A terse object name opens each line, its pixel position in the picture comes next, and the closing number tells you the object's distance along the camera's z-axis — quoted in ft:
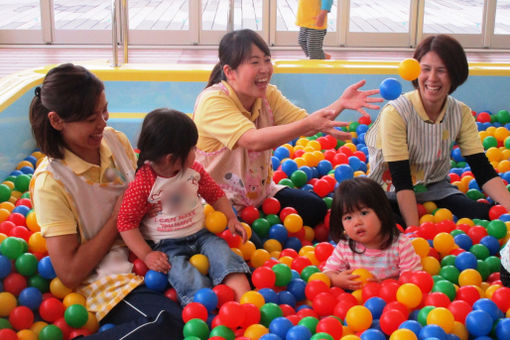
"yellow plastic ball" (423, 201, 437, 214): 7.61
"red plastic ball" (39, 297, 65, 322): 5.53
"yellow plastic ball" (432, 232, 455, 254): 6.29
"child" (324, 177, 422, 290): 5.50
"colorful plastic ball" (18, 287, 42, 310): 5.63
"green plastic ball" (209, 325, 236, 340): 4.91
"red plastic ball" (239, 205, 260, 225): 7.11
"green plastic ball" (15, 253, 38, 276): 5.85
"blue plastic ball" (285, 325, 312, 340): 4.73
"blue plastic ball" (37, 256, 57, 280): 5.78
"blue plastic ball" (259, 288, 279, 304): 5.46
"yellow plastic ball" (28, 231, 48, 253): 6.13
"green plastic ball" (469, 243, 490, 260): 6.40
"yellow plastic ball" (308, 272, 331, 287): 5.75
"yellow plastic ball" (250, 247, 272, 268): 6.35
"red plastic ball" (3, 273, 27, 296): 5.80
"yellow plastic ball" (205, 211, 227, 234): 5.93
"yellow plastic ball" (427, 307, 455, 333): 4.73
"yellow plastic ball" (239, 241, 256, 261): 6.37
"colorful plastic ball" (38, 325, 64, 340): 5.31
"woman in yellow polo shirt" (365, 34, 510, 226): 6.99
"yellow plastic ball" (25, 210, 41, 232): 6.55
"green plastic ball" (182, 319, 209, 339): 4.93
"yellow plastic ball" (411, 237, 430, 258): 6.11
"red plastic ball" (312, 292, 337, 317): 5.36
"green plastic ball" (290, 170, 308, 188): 8.52
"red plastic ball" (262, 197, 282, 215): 7.36
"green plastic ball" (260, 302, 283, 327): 5.17
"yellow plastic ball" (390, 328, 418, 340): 4.49
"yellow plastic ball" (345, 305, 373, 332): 4.92
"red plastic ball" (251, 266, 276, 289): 5.58
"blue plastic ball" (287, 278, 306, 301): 5.77
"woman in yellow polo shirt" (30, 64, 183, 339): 5.30
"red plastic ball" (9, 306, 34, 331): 5.45
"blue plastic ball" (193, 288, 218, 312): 5.25
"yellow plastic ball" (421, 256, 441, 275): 5.98
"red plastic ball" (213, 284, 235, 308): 5.45
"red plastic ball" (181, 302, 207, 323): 5.10
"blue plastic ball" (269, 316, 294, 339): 4.89
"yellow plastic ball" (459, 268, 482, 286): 5.70
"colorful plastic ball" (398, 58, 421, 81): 6.63
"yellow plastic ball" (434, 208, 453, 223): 7.27
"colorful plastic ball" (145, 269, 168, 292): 5.52
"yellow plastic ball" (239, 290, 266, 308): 5.27
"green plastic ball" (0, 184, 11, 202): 7.86
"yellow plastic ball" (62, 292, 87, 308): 5.52
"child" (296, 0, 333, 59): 15.34
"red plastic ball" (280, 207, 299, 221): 7.32
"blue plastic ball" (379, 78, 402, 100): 6.80
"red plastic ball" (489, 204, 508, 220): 7.21
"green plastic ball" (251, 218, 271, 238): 7.04
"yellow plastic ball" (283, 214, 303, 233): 7.10
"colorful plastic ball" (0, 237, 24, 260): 5.90
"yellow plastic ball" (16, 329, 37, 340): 5.28
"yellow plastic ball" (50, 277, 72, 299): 5.67
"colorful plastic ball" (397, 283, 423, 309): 5.13
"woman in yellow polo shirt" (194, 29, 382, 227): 6.10
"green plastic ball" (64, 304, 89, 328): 5.30
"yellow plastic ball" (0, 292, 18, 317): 5.52
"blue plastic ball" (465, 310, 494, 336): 4.77
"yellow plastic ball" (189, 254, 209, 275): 5.70
